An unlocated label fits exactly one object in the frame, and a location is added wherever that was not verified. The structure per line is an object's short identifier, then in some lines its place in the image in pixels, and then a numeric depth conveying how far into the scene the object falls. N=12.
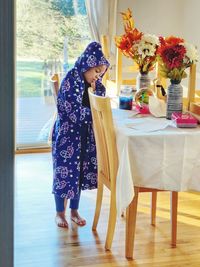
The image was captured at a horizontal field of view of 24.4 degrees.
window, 4.52
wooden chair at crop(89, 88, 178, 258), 2.49
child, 2.86
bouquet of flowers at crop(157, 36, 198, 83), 2.58
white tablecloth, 2.40
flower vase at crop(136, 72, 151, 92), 3.25
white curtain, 4.53
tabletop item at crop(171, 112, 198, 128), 2.55
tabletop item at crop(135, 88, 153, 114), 3.03
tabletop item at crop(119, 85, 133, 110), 3.02
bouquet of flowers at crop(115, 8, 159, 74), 3.02
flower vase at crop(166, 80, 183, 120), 2.71
